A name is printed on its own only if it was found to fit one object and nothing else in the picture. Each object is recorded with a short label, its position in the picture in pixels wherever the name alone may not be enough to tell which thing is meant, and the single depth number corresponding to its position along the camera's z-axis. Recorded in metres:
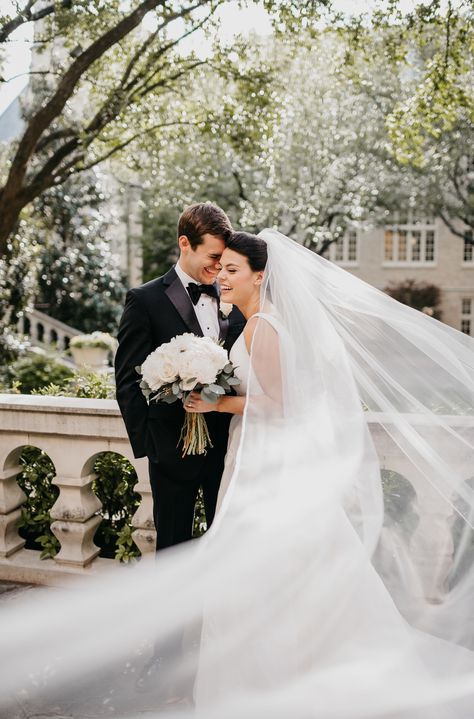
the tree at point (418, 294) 30.20
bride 2.47
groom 2.97
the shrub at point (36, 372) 11.27
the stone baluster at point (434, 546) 2.74
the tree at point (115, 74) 7.52
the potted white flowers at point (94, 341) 13.17
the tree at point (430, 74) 7.25
